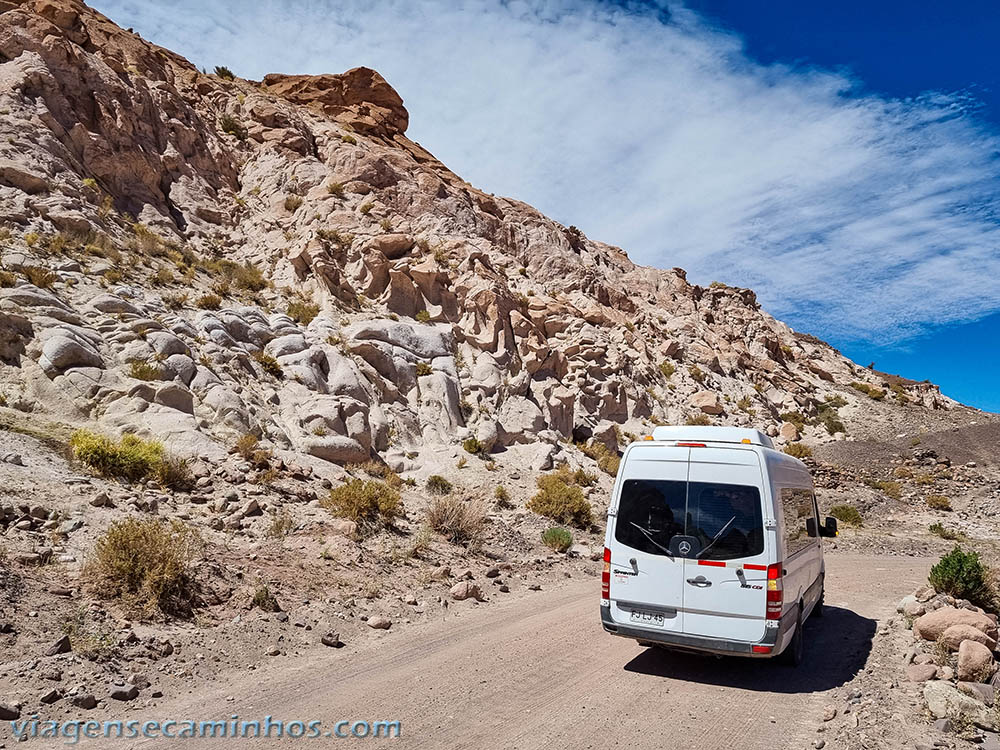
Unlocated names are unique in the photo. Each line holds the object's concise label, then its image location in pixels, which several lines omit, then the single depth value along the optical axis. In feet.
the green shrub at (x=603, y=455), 74.13
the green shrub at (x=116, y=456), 34.76
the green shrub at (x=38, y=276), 49.58
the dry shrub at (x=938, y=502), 81.51
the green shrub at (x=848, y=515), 75.00
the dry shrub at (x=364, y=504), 40.29
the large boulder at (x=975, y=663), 20.66
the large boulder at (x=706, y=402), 108.99
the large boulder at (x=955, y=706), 17.65
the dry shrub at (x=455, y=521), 43.60
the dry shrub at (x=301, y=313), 71.00
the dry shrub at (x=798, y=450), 107.55
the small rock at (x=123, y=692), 18.81
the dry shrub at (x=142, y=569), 24.07
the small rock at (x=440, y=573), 35.78
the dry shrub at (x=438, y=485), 56.11
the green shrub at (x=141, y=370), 46.34
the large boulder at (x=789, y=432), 119.85
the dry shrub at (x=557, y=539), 48.60
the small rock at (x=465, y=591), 33.99
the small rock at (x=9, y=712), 16.65
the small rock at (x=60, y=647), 19.77
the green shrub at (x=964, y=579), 31.40
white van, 21.22
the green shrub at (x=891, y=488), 87.40
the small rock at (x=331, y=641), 25.57
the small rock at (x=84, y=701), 17.88
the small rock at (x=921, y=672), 21.45
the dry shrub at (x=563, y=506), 56.24
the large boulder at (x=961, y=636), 22.95
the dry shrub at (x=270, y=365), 58.70
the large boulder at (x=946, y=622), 24.04
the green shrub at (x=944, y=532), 69.21
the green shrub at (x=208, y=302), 62.59
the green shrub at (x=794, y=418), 126.93
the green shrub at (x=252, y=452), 42.91
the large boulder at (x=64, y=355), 43.32
